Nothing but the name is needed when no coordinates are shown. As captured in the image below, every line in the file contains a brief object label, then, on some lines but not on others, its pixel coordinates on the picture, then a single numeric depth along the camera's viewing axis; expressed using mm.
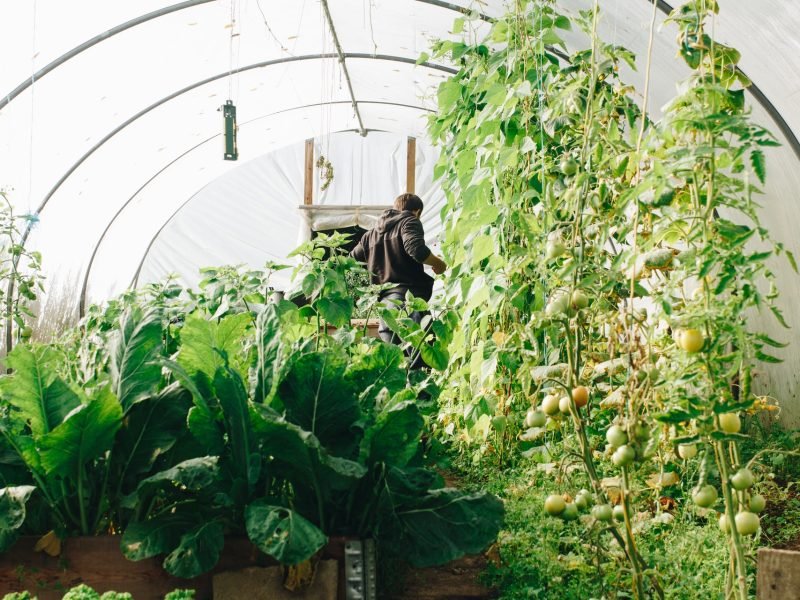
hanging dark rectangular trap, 4508
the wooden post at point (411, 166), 10758
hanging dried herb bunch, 8342
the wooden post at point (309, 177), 10750
